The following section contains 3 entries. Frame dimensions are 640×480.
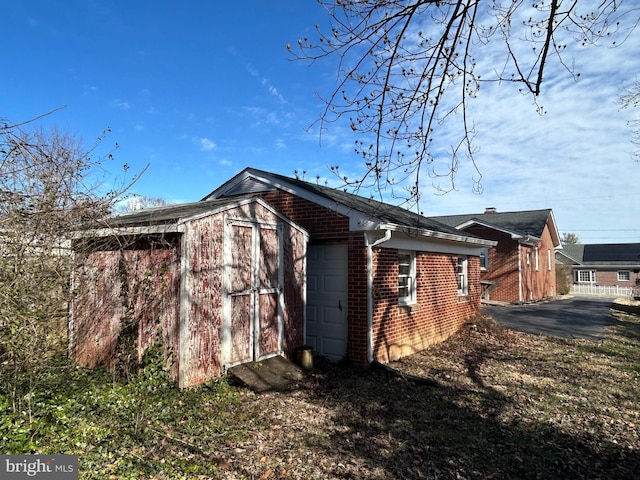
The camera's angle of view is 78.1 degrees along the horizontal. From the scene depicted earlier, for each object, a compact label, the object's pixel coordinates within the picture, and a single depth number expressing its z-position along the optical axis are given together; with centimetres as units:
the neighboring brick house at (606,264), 4422
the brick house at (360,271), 793
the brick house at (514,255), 2097
